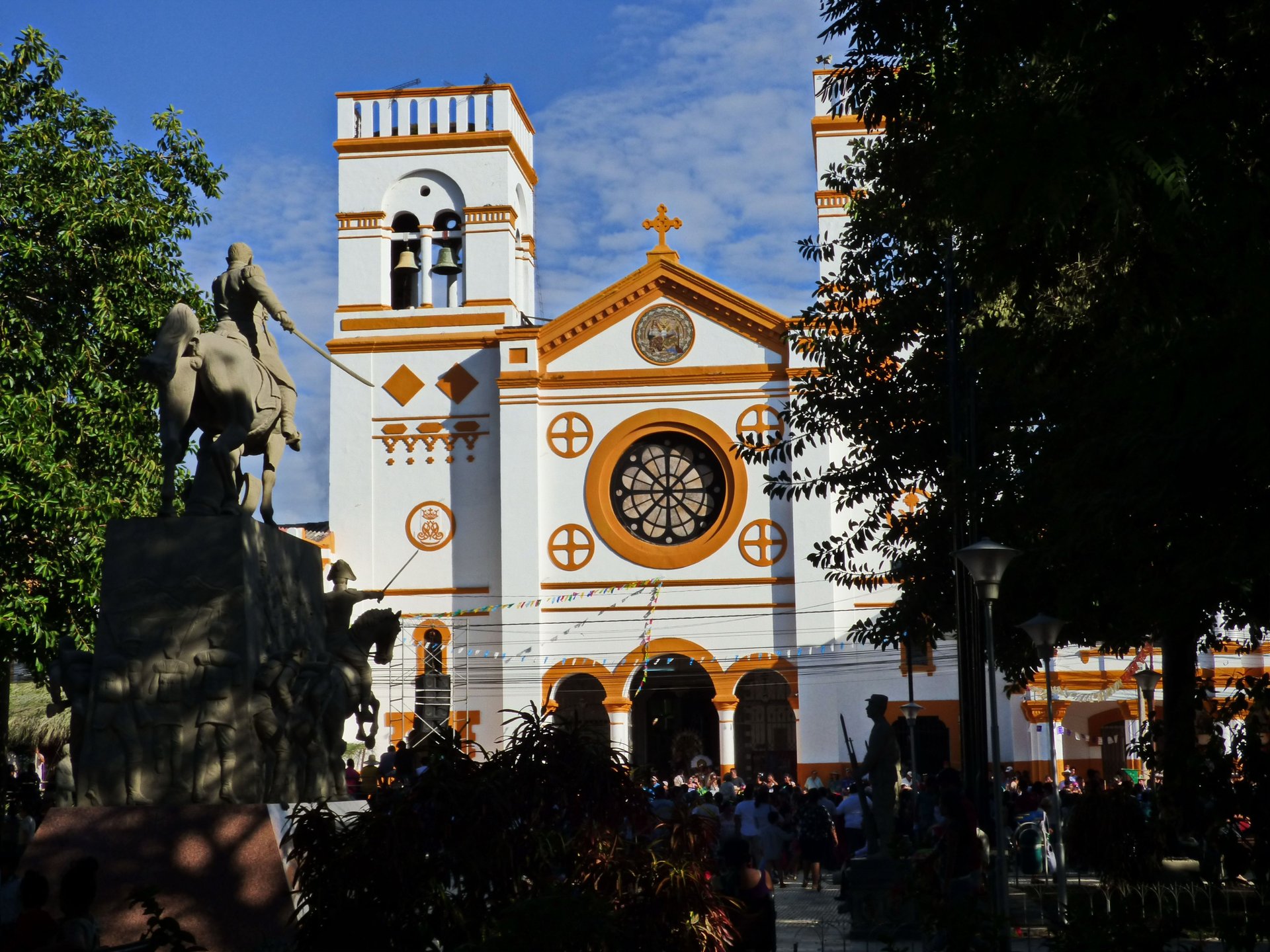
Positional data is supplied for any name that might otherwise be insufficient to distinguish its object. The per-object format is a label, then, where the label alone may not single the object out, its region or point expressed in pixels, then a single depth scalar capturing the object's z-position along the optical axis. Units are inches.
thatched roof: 1180.5
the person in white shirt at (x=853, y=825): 853.8
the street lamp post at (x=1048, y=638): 531.8
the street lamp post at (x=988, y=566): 477.7
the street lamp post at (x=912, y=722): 846.5
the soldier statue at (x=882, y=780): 605.0
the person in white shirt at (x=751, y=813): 747.4
